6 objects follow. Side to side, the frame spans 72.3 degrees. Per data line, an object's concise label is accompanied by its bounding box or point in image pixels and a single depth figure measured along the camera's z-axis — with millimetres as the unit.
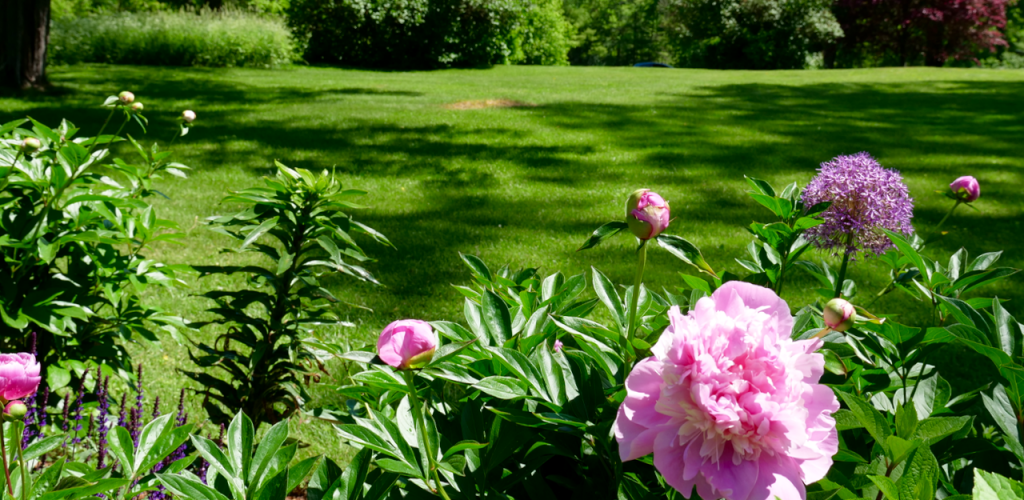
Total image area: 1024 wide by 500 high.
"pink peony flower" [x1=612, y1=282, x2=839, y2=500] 609
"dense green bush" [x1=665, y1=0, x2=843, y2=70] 20172
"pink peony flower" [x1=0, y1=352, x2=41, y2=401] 799
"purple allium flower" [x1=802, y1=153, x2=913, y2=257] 1391
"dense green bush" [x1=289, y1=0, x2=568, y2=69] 17031
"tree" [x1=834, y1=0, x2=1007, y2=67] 20281
